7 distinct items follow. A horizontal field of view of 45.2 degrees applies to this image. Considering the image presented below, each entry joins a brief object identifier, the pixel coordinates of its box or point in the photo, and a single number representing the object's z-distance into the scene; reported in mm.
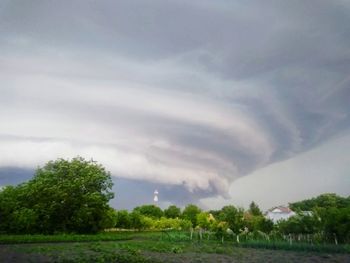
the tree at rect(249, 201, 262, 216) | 89312
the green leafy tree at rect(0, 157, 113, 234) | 44625
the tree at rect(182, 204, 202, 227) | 96312
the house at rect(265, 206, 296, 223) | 85112
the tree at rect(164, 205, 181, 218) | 101794
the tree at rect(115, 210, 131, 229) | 65538
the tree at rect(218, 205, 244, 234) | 42688
